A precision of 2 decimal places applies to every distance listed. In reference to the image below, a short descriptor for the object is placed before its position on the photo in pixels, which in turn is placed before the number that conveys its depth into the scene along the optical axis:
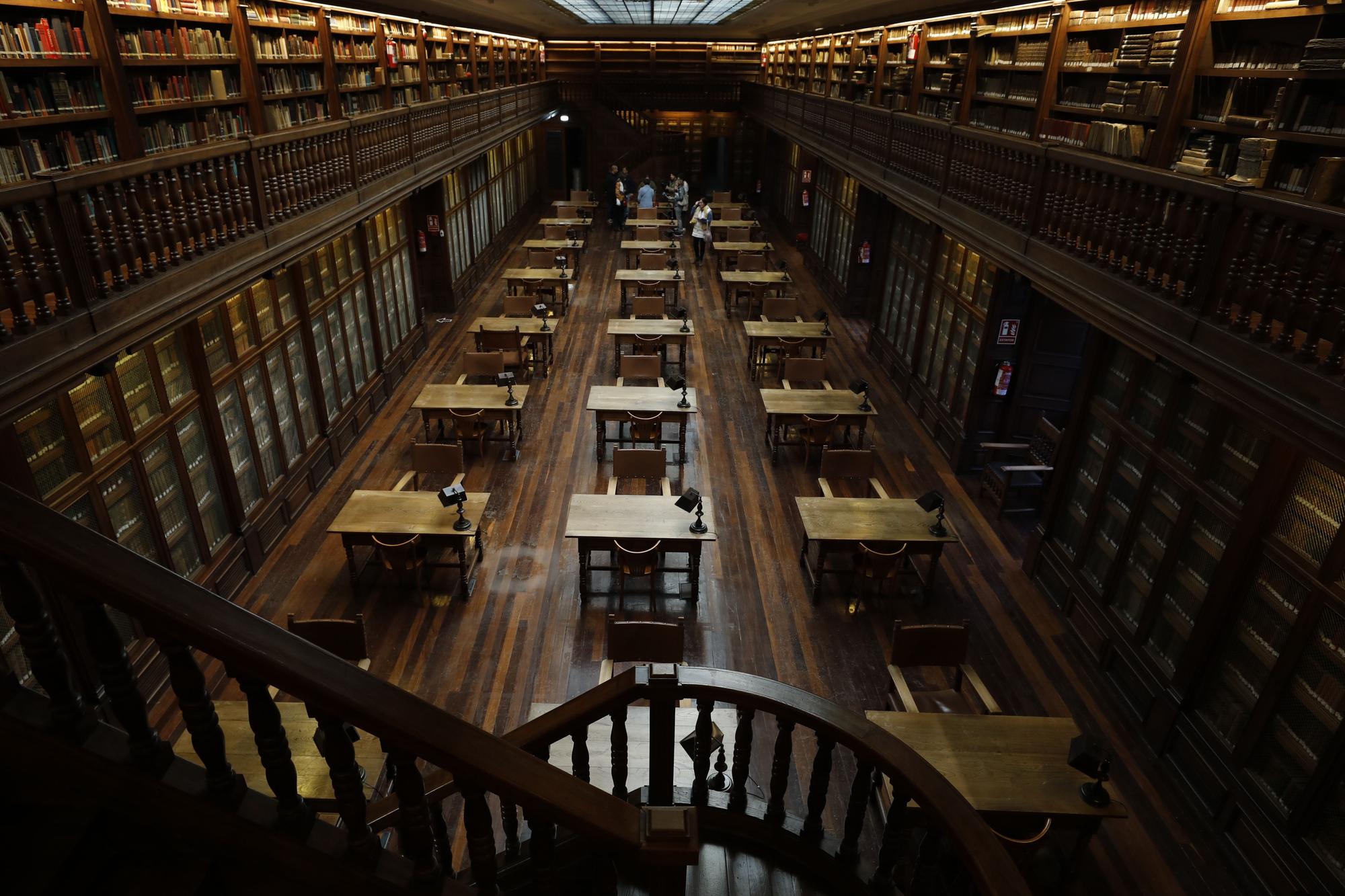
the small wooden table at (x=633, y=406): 7.90
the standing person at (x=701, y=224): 16.28
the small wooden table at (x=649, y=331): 10.12
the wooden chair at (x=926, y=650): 4.59
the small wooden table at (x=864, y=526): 5.93
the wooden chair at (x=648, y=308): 11.22
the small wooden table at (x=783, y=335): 10.28
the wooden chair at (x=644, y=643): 4.60
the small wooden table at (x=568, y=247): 14.79
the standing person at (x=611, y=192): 20.08
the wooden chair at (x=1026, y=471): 7.30
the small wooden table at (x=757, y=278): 12.38
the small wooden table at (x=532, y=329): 10.19
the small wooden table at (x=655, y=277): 12.39
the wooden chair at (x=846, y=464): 7.12
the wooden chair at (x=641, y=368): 9.04
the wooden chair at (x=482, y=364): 8.88
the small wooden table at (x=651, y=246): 14.52
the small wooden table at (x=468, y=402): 8.00
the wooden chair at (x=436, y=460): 6.97
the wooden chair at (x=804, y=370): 9.27
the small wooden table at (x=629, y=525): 5.83
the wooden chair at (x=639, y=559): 5.82
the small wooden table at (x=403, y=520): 5.89
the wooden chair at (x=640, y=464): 7.00
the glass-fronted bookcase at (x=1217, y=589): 3.81
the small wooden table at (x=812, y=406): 8.02
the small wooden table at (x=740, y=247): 14.40
